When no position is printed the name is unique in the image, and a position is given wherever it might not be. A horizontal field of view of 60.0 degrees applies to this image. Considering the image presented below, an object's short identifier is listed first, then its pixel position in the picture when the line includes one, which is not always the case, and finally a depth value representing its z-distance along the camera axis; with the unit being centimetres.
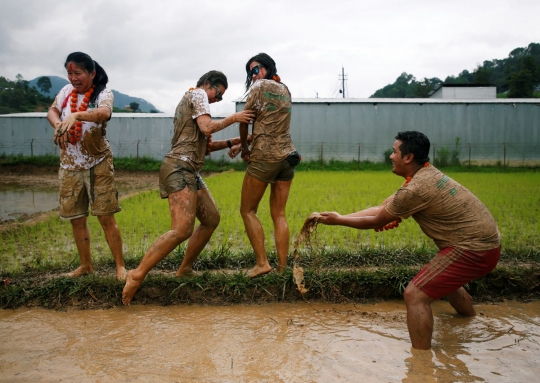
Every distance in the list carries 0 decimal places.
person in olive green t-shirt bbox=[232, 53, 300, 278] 404
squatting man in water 295
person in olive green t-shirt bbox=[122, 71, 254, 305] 367
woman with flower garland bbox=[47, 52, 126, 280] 399
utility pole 5259
